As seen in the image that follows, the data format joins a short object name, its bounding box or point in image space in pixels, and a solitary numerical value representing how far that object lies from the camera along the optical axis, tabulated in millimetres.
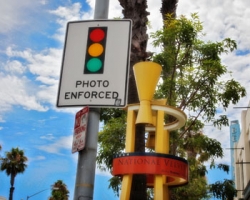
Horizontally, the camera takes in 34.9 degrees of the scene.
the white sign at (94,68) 3723
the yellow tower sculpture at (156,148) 11828
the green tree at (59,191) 46706
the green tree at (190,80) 16141
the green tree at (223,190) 16831
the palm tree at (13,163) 47312
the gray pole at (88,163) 3352
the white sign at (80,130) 3496
